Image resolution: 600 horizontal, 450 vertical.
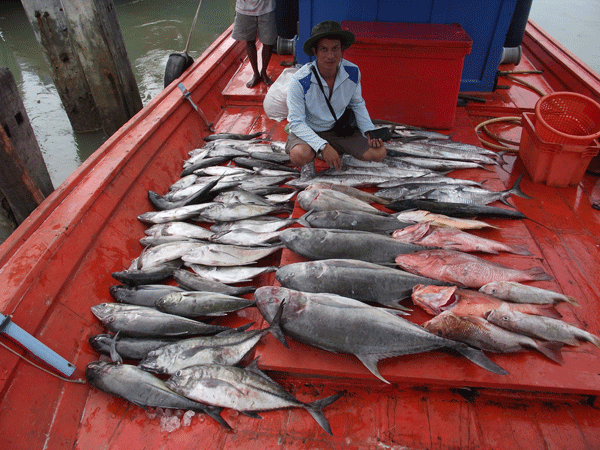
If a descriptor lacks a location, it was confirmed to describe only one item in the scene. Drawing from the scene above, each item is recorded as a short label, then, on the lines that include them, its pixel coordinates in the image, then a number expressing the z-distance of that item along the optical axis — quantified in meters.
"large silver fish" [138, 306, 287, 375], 2.29
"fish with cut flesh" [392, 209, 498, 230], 2.92
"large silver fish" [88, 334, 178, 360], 2.41
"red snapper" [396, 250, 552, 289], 2.45
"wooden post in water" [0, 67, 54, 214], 3.18
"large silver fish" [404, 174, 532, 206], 3.23
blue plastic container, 4.64
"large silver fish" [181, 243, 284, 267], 2.87
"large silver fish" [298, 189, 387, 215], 3.15
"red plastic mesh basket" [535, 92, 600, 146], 3.39
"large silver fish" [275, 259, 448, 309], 2.34
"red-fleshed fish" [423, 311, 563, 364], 2.08
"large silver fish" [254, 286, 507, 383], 2.05
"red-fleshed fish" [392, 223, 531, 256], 2.71
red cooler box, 4.00
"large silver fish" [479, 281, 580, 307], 2.29
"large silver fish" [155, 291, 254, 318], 2.54
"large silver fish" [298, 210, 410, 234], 2.89
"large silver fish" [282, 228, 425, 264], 2.62
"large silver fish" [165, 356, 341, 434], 2.12
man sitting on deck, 3.24
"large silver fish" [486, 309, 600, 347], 2.10
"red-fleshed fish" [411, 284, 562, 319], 2.22
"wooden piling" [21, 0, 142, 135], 5.48
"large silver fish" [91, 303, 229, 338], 2.46
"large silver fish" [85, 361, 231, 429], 2.15
